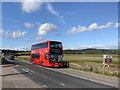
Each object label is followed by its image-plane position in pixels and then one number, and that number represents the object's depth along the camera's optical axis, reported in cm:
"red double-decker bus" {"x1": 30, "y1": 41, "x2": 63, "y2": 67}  2388
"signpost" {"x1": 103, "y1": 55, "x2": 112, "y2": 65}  1812
